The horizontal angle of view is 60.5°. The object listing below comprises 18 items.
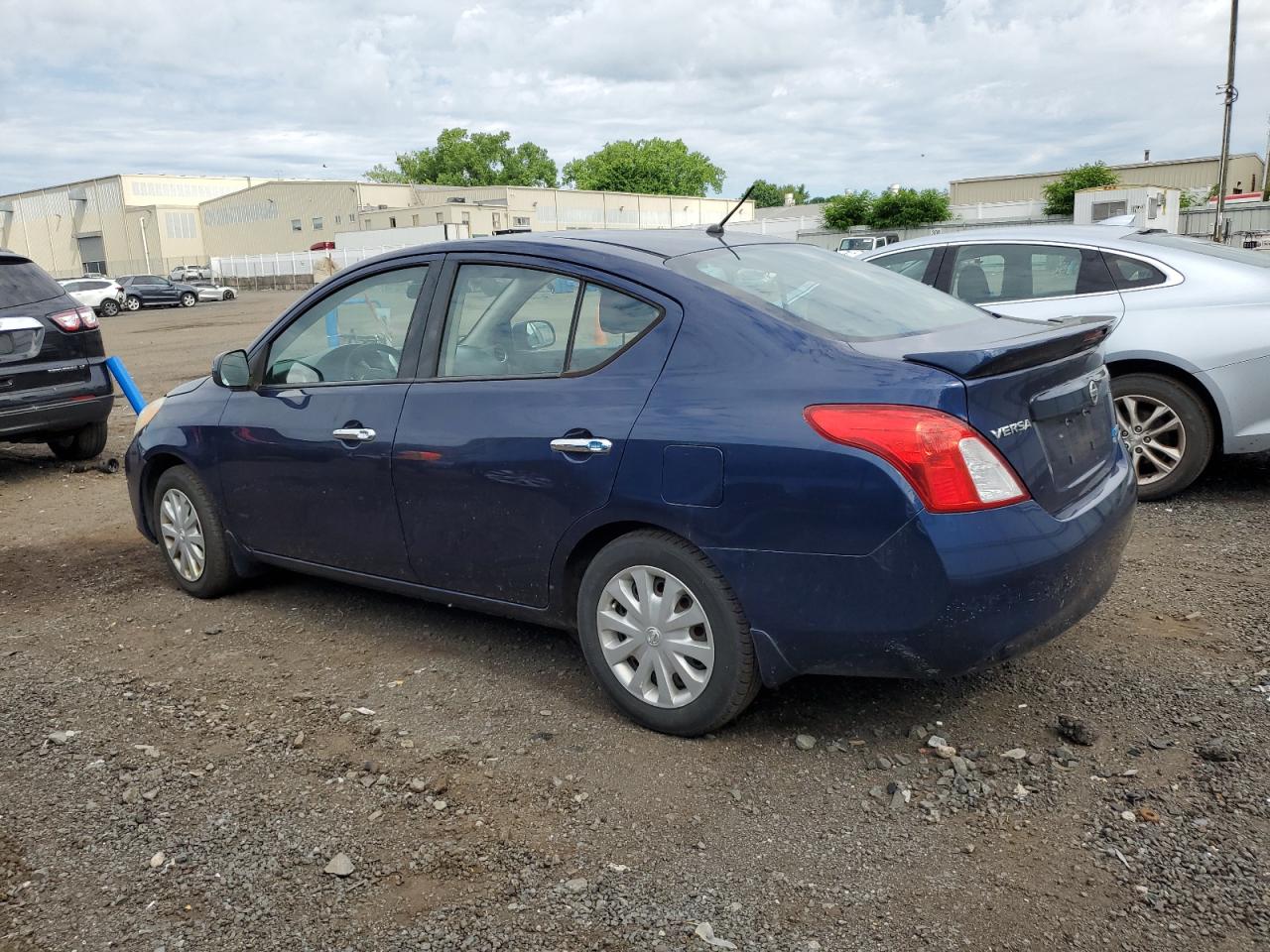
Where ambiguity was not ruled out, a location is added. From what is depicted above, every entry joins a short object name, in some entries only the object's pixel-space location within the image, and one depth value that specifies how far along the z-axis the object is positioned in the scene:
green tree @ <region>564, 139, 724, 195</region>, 111.06
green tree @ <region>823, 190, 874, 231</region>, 59.00
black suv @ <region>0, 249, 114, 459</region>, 7.83
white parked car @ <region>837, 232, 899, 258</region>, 44.94
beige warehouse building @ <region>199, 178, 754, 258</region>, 68.94
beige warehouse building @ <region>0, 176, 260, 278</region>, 78.94
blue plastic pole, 8.59
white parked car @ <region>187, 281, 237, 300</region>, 48.24
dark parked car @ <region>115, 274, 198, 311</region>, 44.22
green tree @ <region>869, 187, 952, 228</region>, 56.53
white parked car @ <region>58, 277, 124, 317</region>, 41.22
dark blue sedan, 3.03
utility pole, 31.20
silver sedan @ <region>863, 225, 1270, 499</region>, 5.86
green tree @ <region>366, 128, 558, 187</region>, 110.19
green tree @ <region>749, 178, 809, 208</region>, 146.84
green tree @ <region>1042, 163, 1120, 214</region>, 52.50
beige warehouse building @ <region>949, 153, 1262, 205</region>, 67.56
